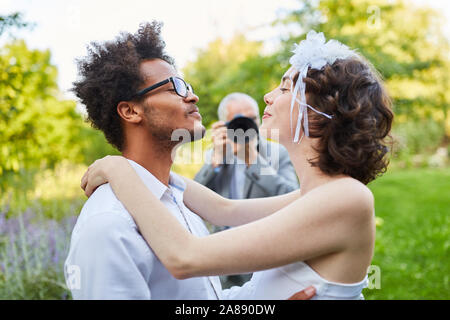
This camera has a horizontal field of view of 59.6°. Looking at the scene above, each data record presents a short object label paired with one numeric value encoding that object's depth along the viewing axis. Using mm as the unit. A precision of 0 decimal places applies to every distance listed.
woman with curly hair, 1531
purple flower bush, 3395
